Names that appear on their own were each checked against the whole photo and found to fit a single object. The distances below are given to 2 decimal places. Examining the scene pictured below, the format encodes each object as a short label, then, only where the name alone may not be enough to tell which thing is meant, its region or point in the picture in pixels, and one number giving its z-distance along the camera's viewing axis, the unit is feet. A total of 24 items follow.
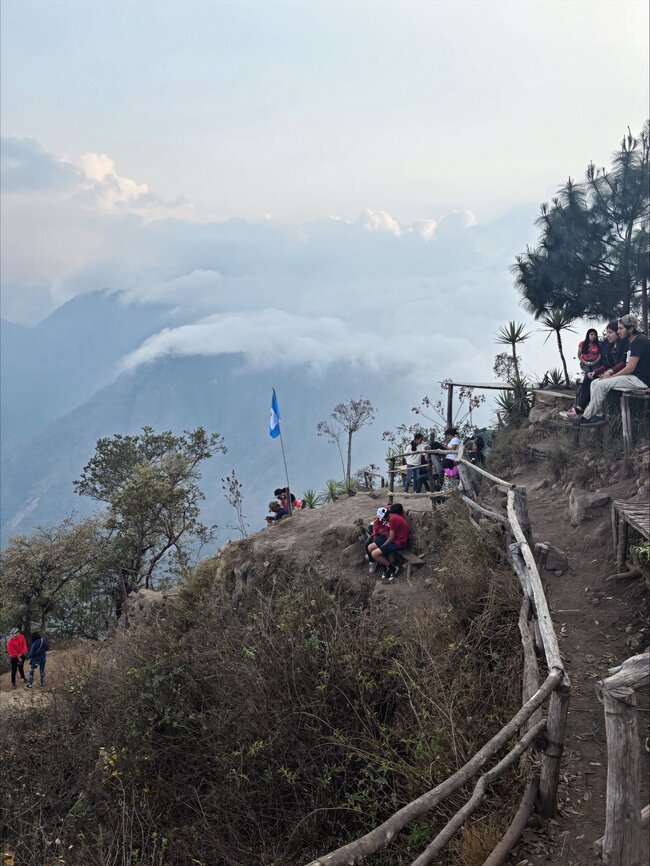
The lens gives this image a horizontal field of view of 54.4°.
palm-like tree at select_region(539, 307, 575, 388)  54.44
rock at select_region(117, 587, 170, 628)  42.83
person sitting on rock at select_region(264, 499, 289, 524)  49.70
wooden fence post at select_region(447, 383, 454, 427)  51.94
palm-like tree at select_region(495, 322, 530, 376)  58.23
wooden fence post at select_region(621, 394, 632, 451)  31.22
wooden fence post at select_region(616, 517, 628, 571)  22.58
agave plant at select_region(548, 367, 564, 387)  51.60
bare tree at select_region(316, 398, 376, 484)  97.86
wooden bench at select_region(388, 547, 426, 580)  32.12
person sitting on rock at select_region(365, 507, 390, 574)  34.06
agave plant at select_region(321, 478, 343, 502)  61.36
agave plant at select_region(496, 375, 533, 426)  49.52
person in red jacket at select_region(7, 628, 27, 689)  52.26
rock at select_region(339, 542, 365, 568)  35.99
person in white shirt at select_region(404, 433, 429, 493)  46.68
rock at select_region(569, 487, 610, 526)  28.22
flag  55.51
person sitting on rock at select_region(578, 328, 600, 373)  36.52
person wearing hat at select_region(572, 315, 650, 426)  30.83
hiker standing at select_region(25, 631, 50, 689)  51.42
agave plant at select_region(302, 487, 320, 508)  61.47
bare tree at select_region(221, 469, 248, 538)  71.31
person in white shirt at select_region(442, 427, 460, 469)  42.32
